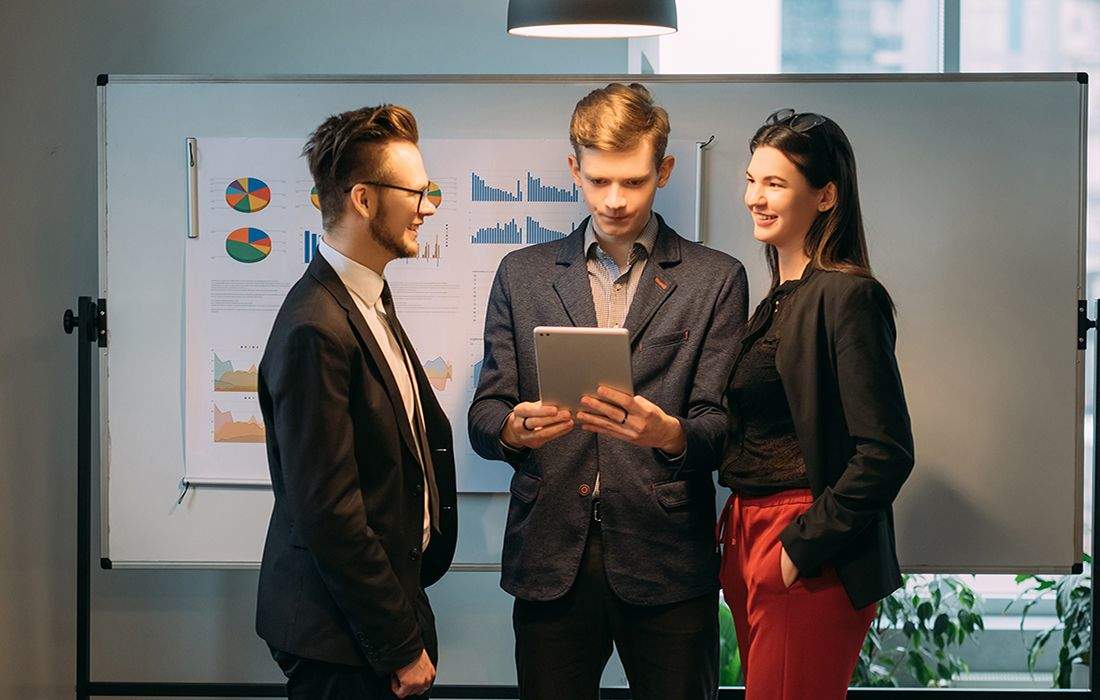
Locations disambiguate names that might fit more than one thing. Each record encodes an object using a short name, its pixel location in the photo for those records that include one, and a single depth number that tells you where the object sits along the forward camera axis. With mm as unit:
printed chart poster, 3107
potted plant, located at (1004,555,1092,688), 3762
